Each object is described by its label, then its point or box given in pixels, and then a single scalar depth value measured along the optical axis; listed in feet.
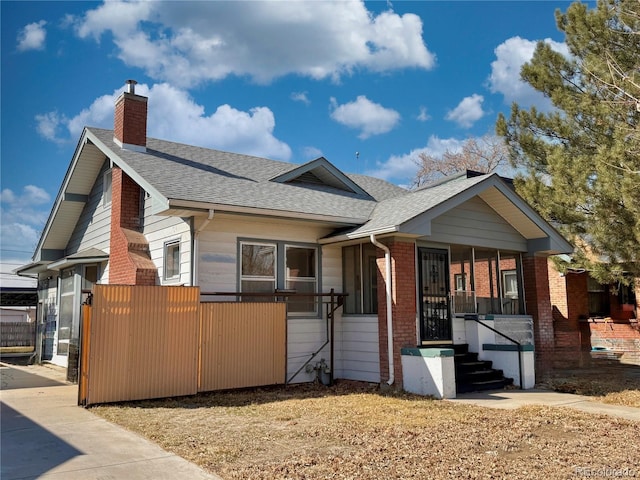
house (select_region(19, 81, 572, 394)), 35.12
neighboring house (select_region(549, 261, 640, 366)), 57.72
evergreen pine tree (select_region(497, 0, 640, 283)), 38.65
